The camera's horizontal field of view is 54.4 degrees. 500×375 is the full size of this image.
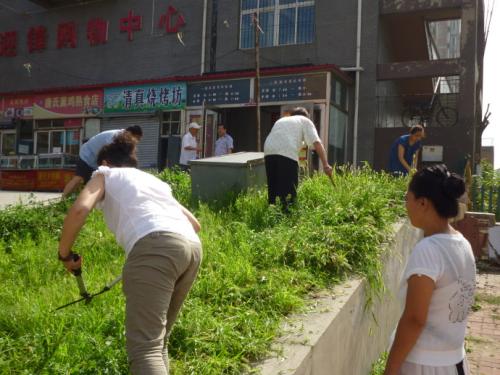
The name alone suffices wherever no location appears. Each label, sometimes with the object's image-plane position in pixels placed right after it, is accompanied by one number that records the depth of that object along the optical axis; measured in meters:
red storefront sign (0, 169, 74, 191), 16.20
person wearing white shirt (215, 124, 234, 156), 11.49
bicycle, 15.46
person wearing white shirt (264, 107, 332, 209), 5.48
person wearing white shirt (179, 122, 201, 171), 9.75
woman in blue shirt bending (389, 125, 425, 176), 7.66
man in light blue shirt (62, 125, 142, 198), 6.65
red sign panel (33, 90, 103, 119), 17.44
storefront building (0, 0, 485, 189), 14.45
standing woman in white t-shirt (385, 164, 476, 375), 2.12
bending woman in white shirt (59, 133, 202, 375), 2.21
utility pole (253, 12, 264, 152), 11.56
